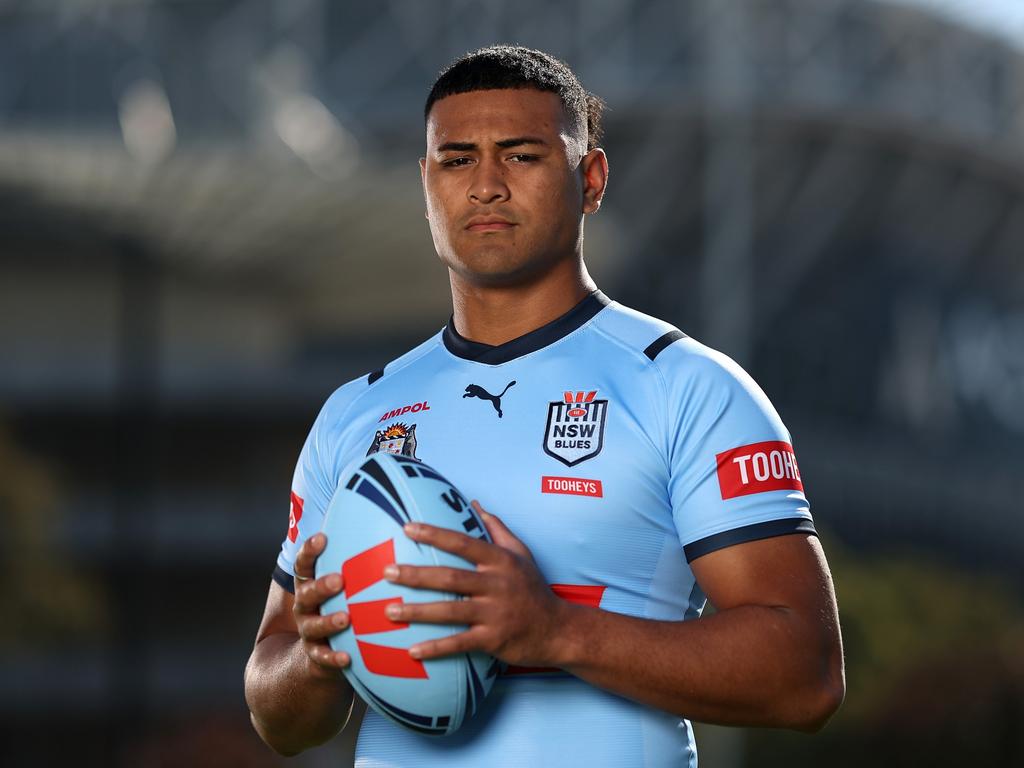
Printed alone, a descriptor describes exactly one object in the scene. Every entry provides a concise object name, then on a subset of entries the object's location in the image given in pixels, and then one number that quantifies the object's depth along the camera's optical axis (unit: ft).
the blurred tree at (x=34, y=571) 109.09
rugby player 11.14
